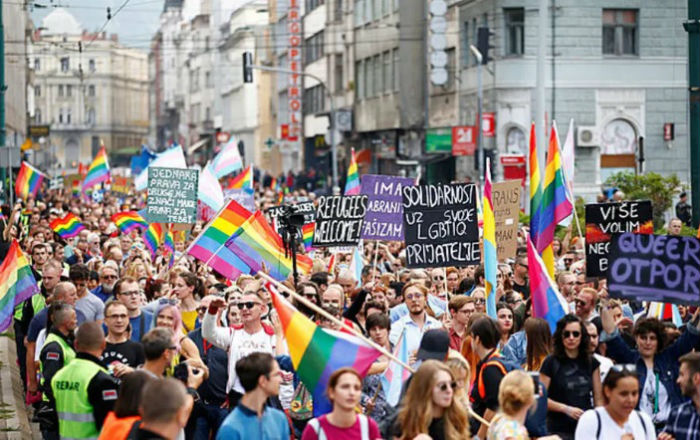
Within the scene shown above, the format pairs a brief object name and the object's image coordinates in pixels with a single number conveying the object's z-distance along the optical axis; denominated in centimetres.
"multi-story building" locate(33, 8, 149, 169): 19188
